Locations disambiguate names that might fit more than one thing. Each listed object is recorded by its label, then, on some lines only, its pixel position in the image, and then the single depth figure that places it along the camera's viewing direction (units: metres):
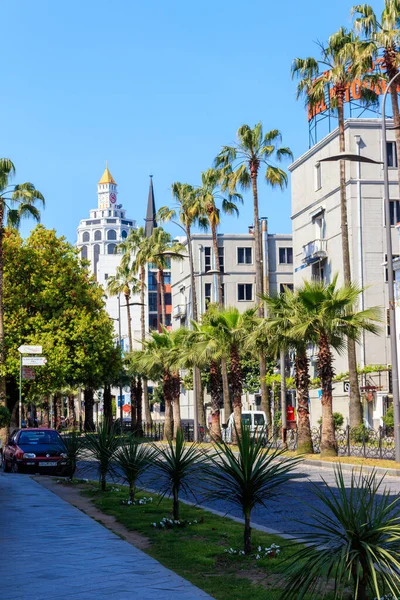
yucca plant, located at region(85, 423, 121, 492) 19.31
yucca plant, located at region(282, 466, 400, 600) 6.36
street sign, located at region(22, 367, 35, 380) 38.53
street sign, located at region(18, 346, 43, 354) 37.06
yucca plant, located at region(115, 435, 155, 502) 16.50
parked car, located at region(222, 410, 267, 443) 44.80
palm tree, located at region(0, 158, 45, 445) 45.21
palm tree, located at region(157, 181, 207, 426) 57.66
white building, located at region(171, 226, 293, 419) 89.00
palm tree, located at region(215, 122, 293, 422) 46.22
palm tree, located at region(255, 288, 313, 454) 31.45
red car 28.66
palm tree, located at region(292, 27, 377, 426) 35.38
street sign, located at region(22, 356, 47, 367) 37.16
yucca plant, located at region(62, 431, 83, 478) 22.61
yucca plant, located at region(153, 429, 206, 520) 13.73
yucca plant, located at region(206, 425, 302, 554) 10.49
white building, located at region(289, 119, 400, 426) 53.06
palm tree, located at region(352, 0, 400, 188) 33.19
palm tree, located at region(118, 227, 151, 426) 74.06
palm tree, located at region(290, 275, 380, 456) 29.83
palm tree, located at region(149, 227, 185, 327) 71.91
